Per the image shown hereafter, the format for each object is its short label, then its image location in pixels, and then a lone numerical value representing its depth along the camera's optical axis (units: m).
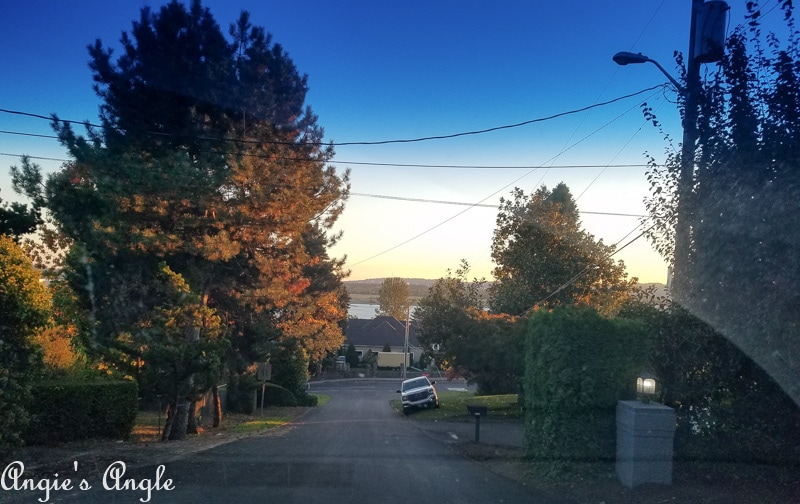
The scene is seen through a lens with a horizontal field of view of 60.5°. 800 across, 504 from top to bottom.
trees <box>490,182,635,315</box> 27.61
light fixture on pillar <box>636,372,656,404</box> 9.62
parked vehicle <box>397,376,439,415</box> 32.97
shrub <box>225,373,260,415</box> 35.22
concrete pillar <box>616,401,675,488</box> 9.13
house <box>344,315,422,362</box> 86.00
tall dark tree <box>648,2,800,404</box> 7.86
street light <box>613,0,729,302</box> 9.45
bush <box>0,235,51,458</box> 10.30
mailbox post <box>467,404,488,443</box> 16.59
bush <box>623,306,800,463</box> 8.77
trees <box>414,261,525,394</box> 25.62
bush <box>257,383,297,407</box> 40.19
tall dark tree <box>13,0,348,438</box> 18.31
